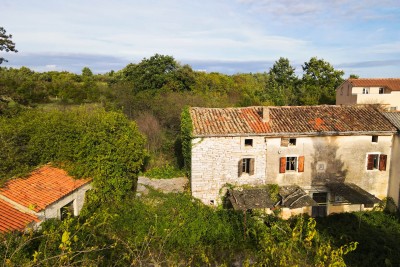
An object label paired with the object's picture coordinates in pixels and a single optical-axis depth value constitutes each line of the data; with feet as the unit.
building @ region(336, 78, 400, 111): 128.16
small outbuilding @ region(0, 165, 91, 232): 43.55
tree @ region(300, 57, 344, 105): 153.07
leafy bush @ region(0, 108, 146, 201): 57.11
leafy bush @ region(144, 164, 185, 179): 77.10
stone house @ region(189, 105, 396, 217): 61.26
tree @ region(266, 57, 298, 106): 163.84
